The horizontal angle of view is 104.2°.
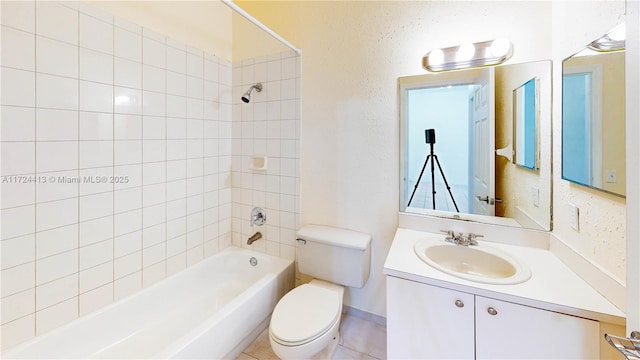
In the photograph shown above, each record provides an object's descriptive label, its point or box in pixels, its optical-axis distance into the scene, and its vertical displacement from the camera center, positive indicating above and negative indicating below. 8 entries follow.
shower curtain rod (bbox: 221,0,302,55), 1.31 +0.98
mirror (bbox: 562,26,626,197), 0.85 +0.23
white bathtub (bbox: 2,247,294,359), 1.28 -0.86
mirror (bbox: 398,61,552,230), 1.33 +0.21
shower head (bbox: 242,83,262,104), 2.06 +0.75
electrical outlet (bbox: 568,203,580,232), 1.09 -0.16
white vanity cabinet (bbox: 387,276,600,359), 0.88 -0.58
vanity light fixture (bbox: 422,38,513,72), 1.34 +0.70
